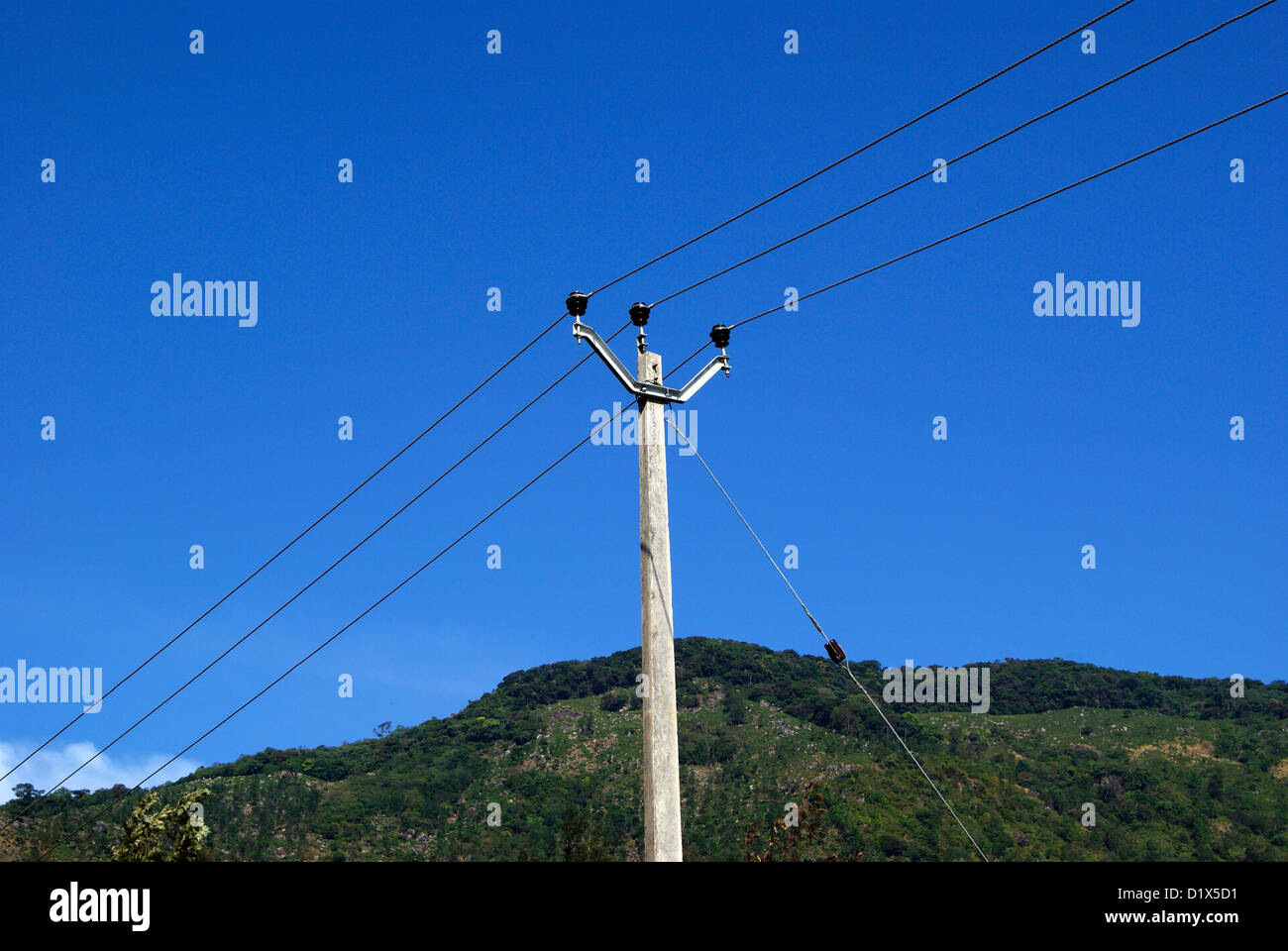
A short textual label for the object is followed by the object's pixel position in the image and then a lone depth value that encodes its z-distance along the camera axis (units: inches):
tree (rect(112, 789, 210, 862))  2036.2
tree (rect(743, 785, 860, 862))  1259.8
